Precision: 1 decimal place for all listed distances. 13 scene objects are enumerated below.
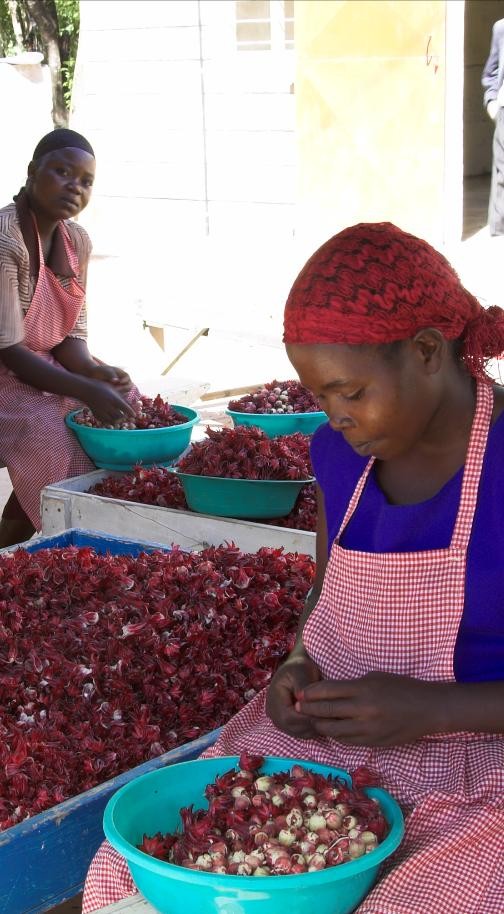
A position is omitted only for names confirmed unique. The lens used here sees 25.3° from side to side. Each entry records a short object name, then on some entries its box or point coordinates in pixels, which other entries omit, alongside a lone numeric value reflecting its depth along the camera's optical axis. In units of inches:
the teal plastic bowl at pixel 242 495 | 126.6
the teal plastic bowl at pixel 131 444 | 148.3
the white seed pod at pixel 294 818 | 59.3
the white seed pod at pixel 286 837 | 58.1
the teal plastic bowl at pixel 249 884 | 54.7
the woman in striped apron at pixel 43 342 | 153.5
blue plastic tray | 71.0
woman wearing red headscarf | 63.3
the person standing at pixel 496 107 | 348.5
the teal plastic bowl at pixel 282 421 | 153.6
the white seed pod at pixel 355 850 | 57.9
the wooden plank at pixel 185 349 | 261.4
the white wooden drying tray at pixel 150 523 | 123.6
